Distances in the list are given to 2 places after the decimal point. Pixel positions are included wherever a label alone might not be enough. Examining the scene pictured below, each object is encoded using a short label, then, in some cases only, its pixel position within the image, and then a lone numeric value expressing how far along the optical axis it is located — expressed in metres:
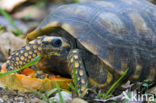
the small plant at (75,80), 5.31
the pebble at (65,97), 5.04
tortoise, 6.12
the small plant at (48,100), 4.61
